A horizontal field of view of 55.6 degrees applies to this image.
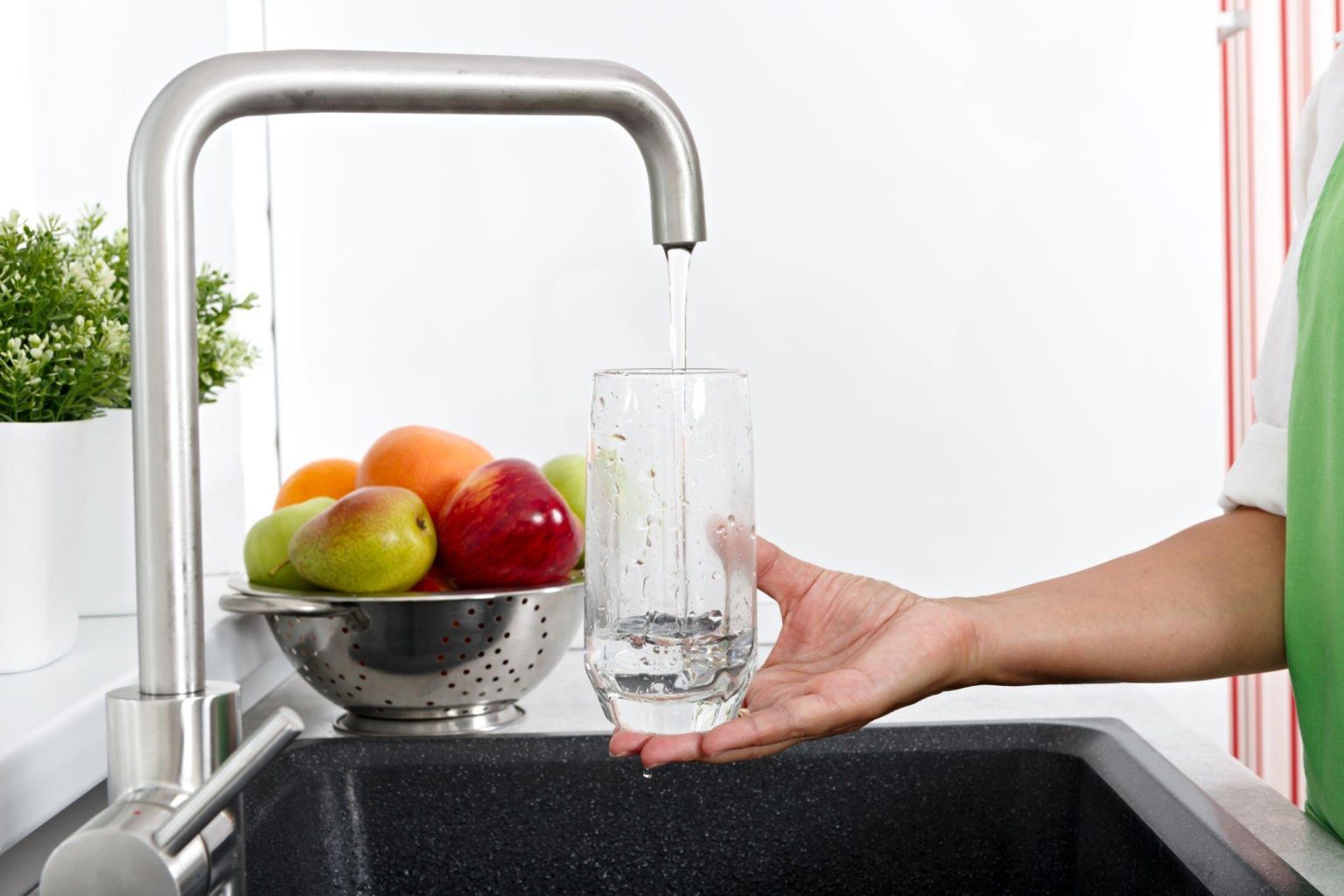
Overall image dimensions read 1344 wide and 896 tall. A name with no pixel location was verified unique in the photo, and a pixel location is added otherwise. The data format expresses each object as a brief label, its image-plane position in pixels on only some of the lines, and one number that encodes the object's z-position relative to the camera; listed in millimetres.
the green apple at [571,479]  1000
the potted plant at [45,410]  767
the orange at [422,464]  948
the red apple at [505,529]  873
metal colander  864
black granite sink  854
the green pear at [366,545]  849
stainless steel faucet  509
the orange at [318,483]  1013
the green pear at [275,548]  906
